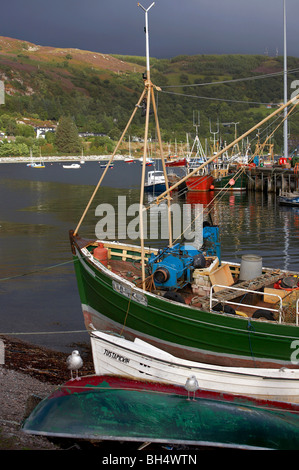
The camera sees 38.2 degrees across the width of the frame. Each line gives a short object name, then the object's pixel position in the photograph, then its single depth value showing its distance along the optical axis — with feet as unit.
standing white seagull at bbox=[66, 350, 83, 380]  33.16
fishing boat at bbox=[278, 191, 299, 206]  156.23
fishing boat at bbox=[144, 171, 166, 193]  214.69
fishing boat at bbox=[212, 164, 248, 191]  211.94
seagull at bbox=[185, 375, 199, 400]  29.94
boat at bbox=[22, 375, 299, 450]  28.19
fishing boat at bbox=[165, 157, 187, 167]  334.77
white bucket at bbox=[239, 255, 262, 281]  42.04
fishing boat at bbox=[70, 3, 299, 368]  33.55
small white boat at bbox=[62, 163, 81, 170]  481.55
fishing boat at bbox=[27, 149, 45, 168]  477.32
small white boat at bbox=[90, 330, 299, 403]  31.40
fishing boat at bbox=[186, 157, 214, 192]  202.39
